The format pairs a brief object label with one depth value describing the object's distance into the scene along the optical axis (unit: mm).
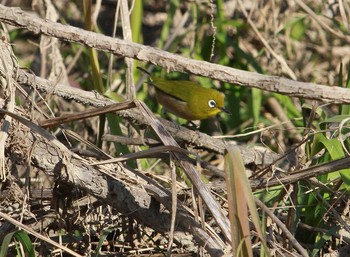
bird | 10078
